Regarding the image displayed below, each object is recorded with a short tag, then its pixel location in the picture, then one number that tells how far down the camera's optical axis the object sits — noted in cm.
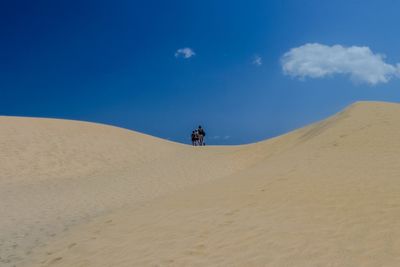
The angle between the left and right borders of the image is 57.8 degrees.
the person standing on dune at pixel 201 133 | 3705
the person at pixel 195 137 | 3725
